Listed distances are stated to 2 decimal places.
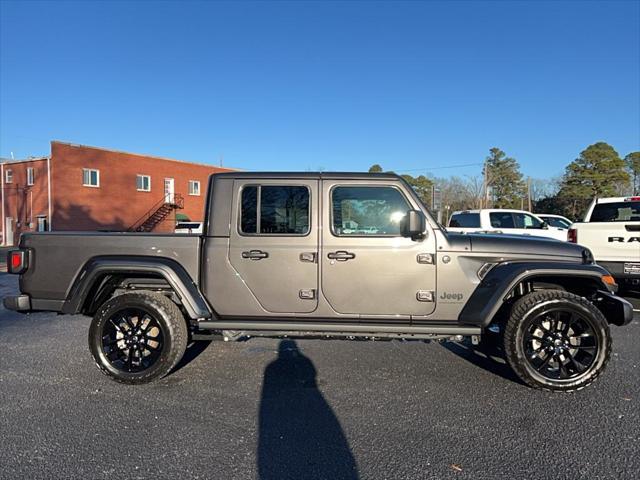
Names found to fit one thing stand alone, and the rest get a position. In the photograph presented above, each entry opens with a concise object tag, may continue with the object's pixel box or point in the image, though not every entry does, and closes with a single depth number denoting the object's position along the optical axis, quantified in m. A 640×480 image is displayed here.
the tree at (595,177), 38.88
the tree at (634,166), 46.31
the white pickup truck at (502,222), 13.29
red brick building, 30.22
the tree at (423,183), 48.59
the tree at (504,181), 55.41
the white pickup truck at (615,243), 7.14
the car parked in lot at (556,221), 16.77
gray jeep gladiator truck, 3.79
